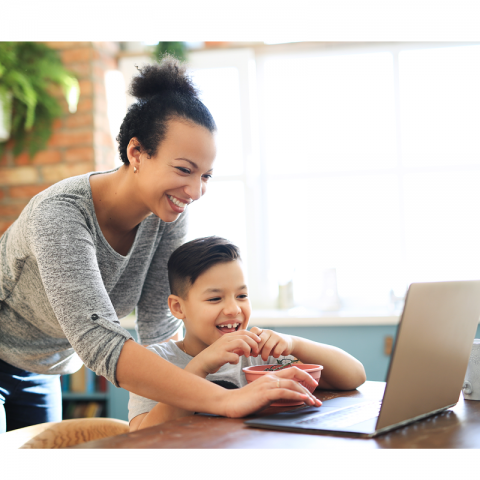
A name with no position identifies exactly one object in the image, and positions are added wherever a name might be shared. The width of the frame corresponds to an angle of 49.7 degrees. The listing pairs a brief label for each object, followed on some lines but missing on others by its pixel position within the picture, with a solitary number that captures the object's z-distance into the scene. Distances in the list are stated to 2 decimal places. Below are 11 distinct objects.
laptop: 0.67
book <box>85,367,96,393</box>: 2.82
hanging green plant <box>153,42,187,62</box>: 3.03
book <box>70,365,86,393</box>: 2.83
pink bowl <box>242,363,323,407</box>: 0.86
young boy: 0.96
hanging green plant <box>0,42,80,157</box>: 2.82
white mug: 0.94
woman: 0.87
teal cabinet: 2.65
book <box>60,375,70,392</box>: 2.87
